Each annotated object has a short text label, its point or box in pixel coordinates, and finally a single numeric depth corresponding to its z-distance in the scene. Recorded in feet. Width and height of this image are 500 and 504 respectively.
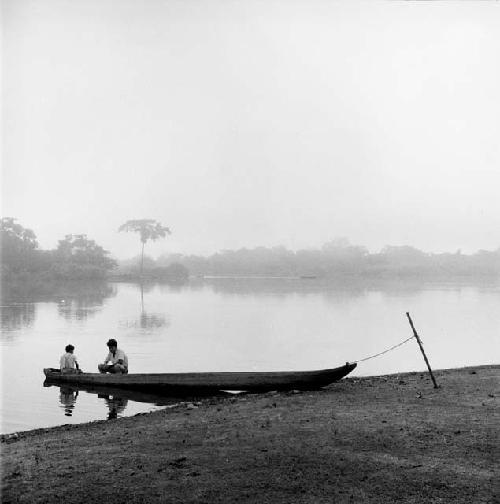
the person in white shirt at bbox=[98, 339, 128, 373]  48.94
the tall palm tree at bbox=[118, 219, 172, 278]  384.06
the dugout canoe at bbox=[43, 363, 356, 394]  40.32
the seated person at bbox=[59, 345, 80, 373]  51.03
